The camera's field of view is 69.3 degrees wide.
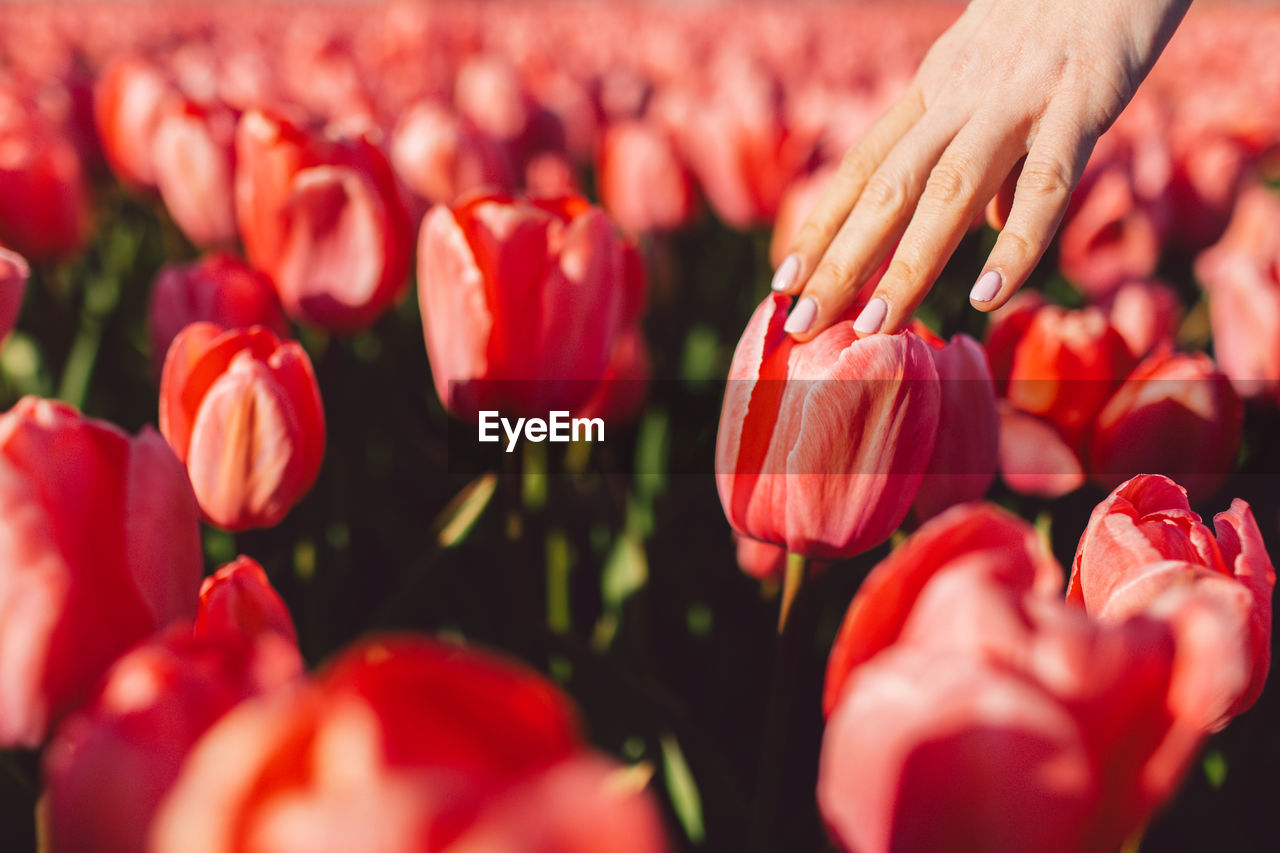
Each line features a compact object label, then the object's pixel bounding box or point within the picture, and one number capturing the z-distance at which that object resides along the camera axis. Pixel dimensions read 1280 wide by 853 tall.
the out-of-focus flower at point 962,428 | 0.54
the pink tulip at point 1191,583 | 0.32
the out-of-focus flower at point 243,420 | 0.54
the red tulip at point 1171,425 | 0.62
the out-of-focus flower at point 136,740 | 0.27
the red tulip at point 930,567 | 0.33
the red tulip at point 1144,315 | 0.85
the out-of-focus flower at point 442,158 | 1.13
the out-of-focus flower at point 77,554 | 0.35
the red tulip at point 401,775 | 0.21
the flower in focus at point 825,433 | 0.47
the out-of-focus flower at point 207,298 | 0.75
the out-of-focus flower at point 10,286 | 0.57
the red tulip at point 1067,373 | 0.66
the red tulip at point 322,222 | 0.78
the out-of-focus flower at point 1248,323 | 0.76
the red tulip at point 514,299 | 0.64
